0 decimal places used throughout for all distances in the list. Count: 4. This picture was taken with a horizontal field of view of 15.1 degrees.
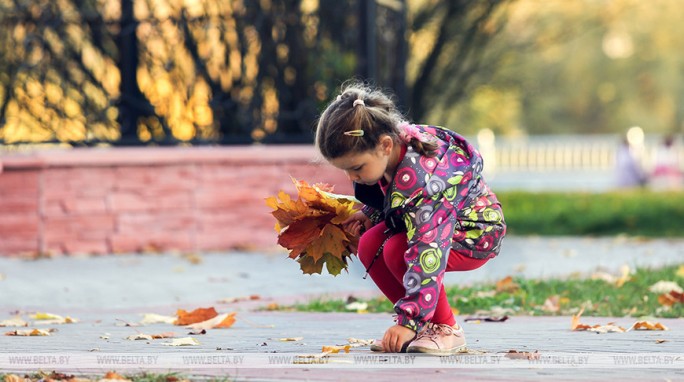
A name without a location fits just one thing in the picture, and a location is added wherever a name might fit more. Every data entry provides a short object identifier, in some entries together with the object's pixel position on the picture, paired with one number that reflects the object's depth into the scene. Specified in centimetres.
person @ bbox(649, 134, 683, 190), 5744
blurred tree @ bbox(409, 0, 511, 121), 2915
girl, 884
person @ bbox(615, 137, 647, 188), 5525
